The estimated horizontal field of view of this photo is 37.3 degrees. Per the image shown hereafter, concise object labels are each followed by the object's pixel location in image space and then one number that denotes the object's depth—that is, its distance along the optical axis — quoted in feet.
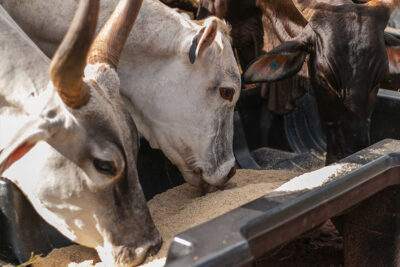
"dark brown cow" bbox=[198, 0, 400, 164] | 10.18
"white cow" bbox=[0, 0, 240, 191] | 10.57
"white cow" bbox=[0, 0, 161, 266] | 7.11
